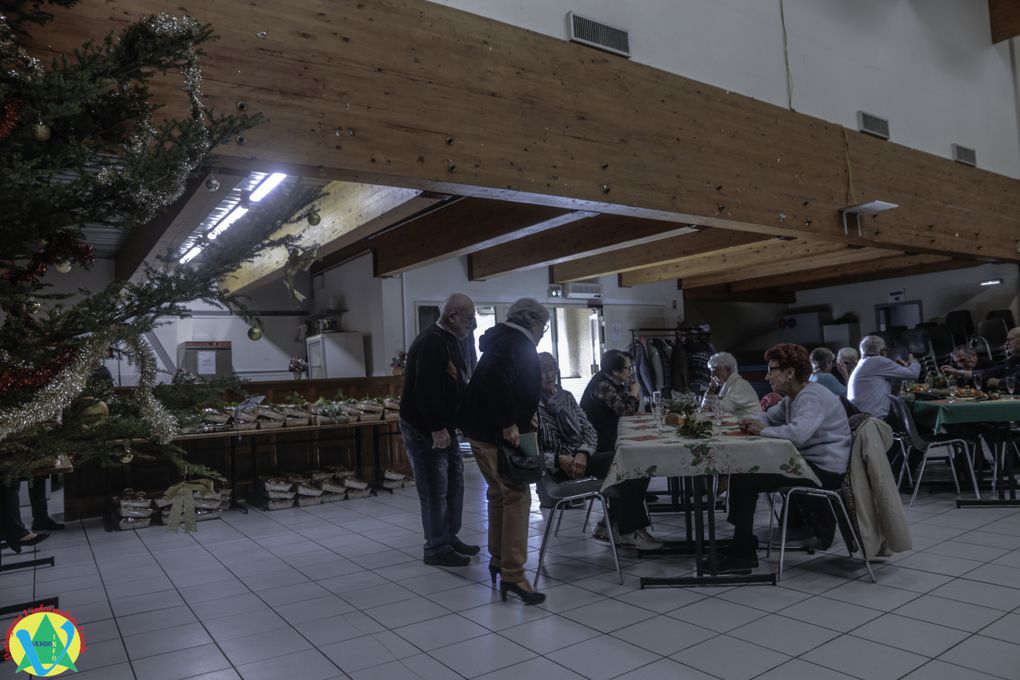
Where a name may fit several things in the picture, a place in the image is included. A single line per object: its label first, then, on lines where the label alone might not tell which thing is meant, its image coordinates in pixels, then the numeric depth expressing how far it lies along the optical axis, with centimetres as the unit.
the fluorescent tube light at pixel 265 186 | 488
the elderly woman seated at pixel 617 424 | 414
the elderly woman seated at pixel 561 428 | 409
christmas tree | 155
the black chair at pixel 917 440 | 509
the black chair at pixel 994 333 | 1054
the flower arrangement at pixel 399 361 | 849
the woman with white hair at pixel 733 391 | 491
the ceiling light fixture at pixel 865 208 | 704
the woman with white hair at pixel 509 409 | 337
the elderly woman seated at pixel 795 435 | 352
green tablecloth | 484
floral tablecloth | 334
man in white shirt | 550
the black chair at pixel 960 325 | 1126
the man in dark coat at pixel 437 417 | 399
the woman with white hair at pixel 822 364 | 575
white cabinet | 907
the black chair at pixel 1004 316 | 1072
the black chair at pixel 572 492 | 373
